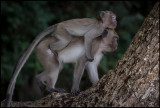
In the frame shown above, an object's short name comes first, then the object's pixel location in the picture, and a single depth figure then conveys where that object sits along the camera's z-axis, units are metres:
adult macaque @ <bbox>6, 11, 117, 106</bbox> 8.37
